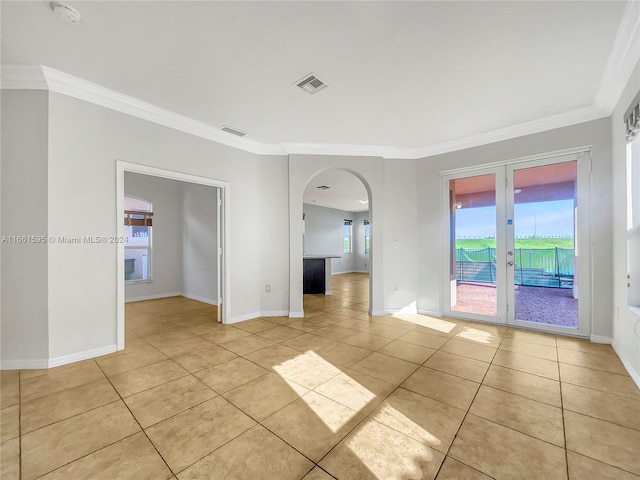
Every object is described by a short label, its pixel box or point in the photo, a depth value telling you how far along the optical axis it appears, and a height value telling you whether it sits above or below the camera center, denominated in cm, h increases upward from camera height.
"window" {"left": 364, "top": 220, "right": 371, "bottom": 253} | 1253 +25
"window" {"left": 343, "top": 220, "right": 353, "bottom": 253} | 1243 +18
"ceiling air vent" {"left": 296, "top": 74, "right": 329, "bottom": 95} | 271 +163
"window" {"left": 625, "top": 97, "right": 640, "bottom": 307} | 249 +26
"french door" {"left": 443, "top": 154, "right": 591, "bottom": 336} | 348 -6
